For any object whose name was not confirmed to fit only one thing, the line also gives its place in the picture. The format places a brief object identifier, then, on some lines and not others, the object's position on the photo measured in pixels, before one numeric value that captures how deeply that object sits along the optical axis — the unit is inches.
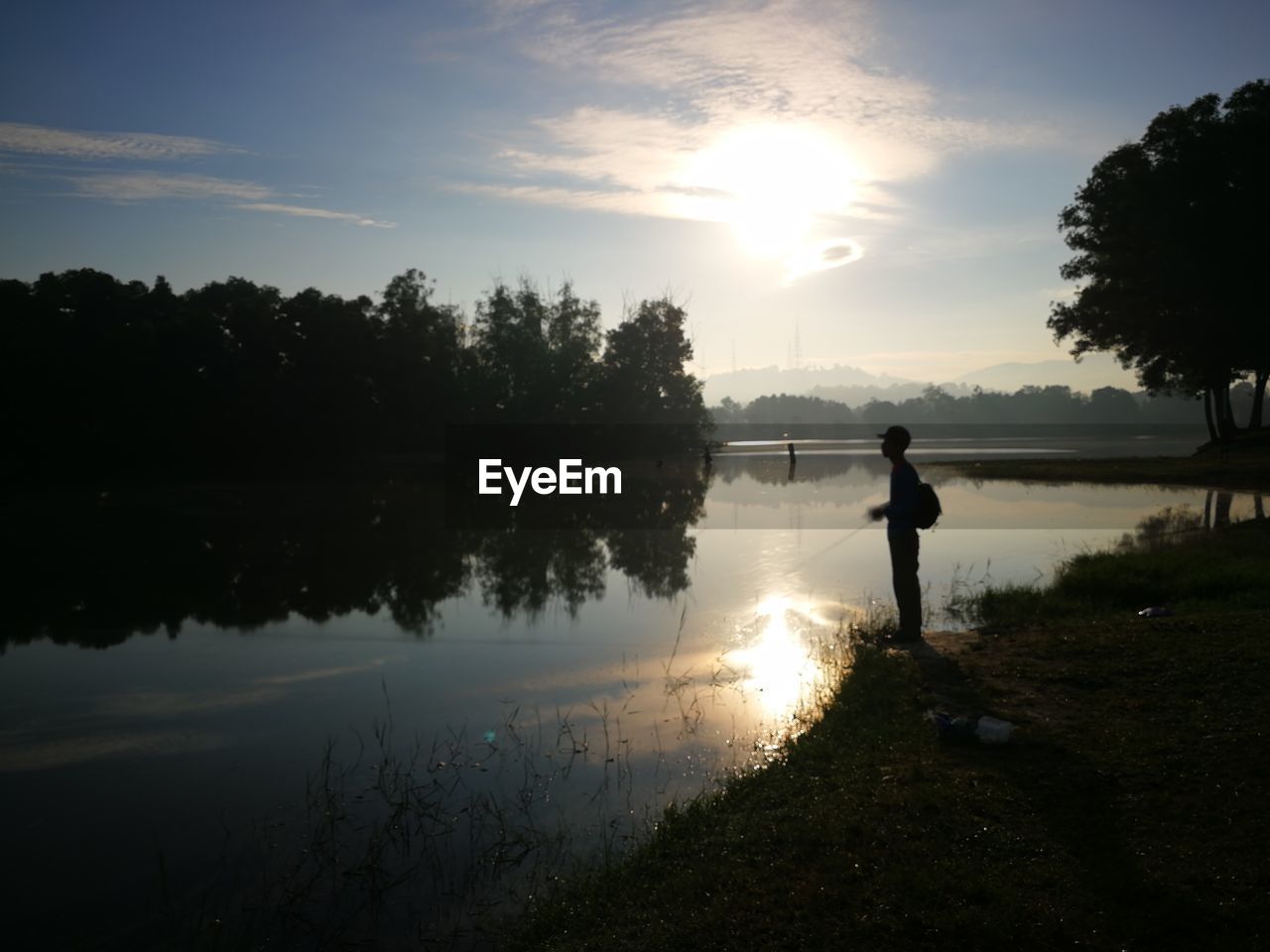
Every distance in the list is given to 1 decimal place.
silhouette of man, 430.9
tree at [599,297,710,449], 3496.6
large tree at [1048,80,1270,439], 1707.7
